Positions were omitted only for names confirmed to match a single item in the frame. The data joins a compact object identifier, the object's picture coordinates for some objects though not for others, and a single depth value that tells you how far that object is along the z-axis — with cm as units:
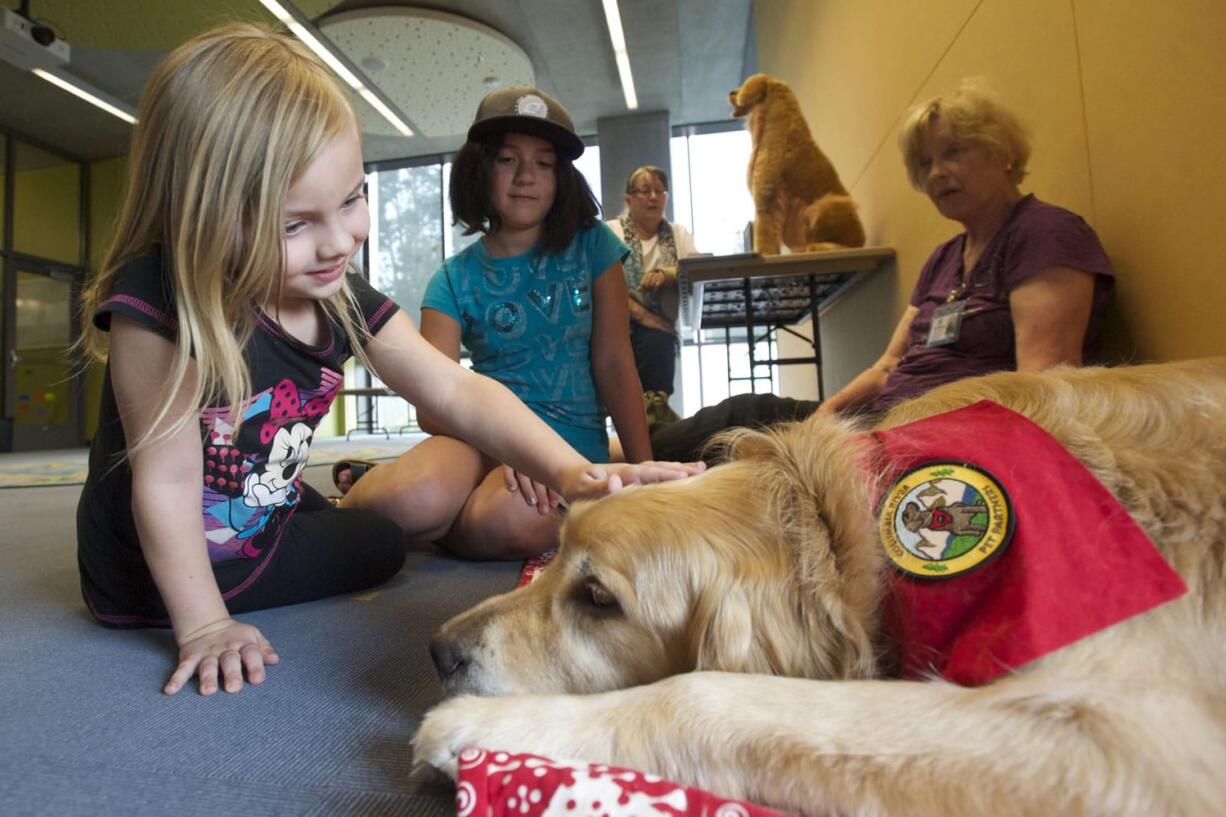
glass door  1040
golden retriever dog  63
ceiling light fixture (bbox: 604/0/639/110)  868
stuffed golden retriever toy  412
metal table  359
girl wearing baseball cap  229
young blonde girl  114
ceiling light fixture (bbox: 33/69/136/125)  898
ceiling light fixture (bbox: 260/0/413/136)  770
